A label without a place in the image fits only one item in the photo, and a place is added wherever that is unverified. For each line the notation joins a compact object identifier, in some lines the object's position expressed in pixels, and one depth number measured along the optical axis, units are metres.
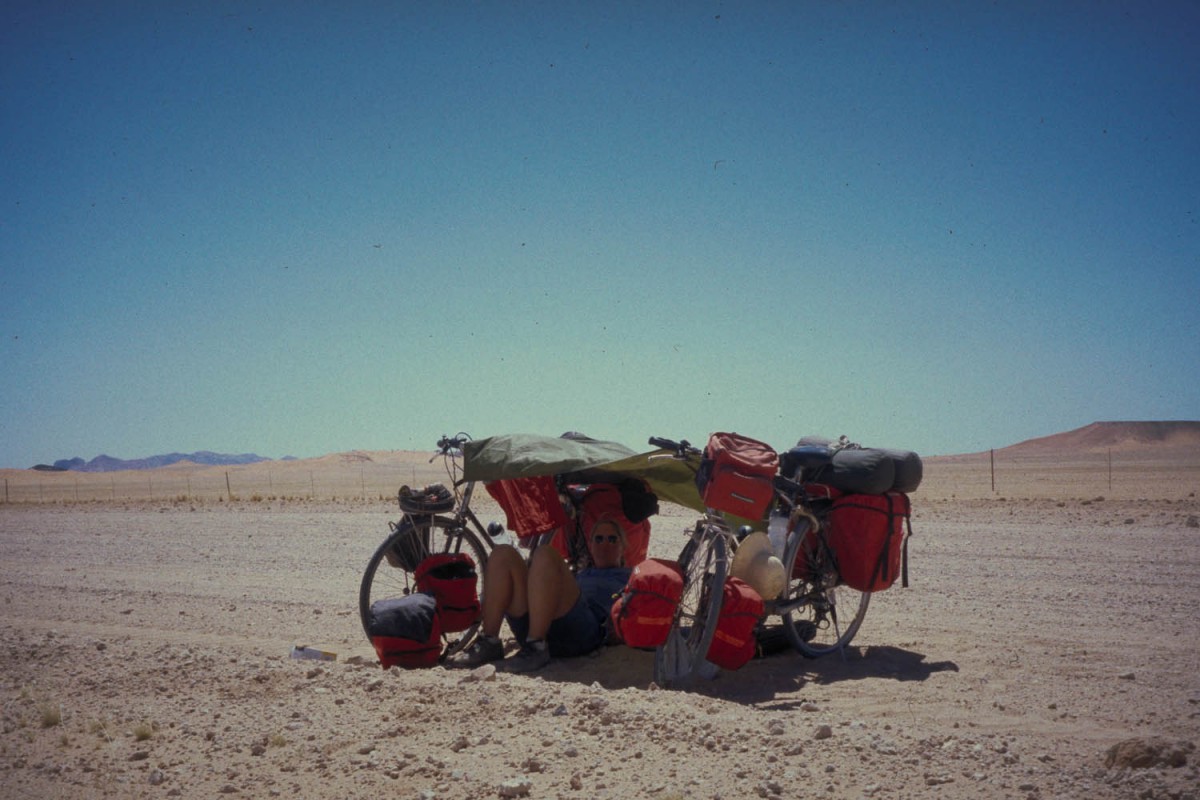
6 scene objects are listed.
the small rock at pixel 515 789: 4.12
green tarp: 7.04
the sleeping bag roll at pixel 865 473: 7.02
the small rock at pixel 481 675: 5.95
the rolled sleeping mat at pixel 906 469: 7.17
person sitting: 6.93
